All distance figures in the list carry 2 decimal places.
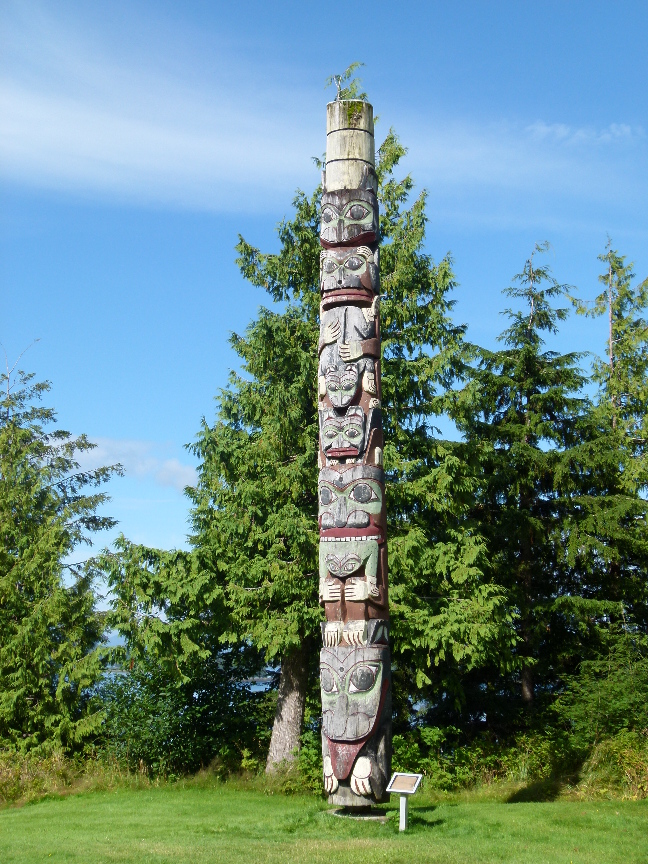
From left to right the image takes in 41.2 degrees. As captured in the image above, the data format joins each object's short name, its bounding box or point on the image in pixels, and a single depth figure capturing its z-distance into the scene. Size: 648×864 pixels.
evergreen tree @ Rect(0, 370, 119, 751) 15.62
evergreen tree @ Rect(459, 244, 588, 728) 16.69
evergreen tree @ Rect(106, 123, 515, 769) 13.96
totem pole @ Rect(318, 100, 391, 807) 9.60
